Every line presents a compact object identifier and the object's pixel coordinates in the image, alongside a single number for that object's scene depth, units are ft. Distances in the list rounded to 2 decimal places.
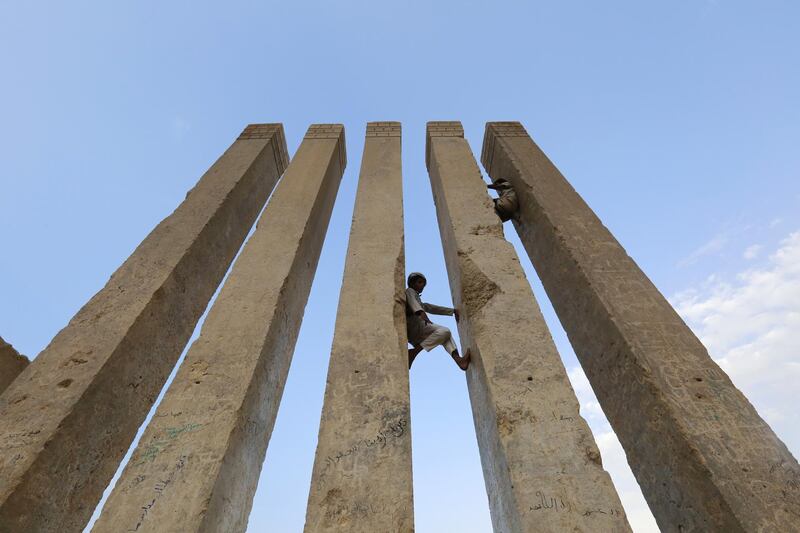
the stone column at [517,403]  8.37
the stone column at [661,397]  8.88
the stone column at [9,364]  16.28
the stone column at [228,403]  8.96
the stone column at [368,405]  8.40
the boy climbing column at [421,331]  14.01
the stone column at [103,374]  9.50
